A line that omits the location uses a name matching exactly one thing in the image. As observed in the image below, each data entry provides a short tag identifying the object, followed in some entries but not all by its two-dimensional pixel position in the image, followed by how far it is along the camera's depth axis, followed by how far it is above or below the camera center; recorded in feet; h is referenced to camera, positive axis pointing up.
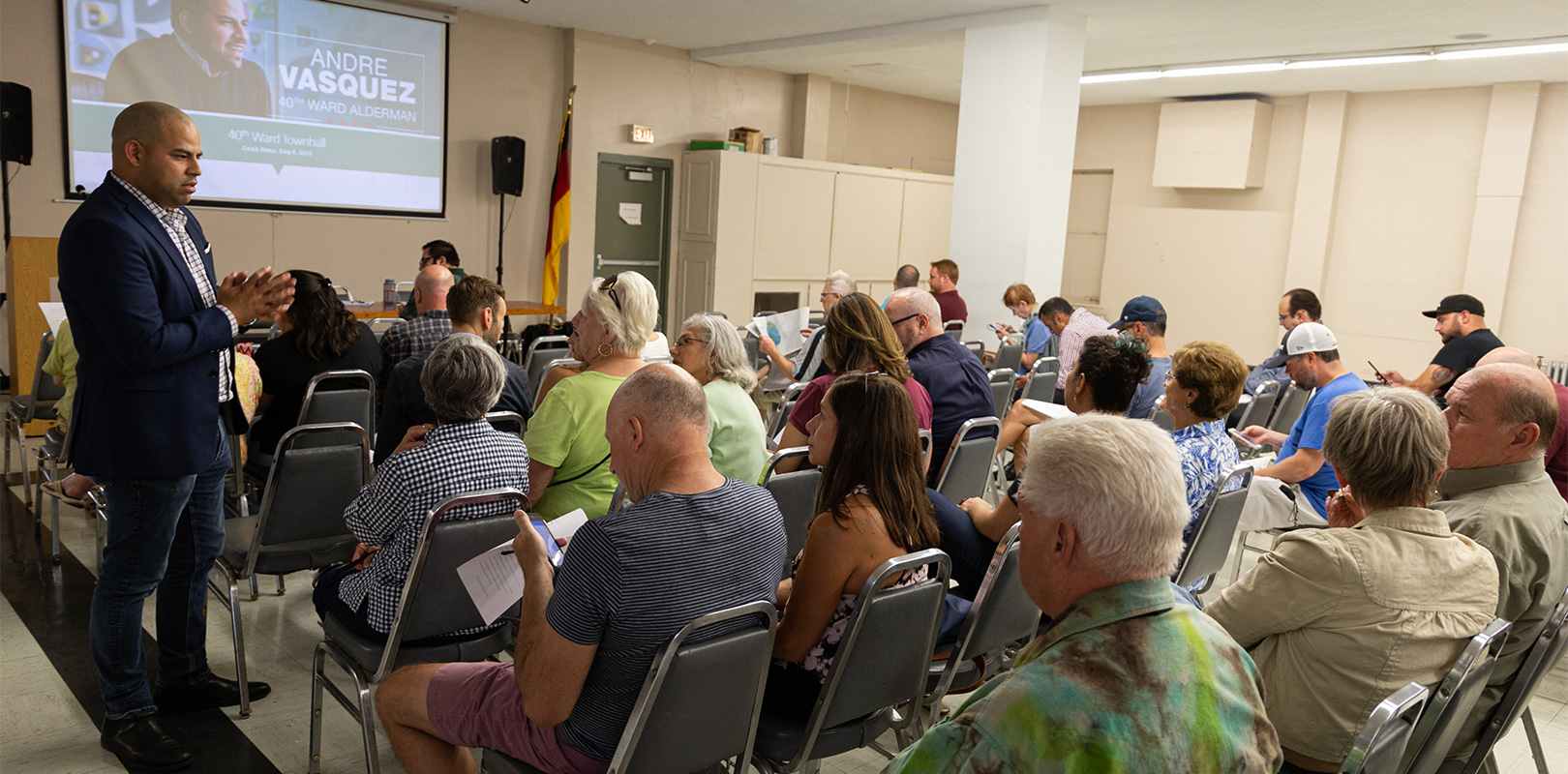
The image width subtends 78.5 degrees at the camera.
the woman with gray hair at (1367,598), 6.02 -1.96
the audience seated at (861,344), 12.32 -1.15
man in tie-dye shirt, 3.68 -1.52
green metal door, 33.73 +0.75
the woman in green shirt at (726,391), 10.33 -1.62
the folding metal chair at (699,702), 5.63 -2.80
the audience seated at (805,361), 17.54 -2.08
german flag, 31.22 +0.79
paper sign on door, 34.32 +0.91
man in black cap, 18.57 -0.94
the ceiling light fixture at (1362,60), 27.02 +6.99
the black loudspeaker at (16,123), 21.40 +1.66
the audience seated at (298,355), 12.14 -1.76
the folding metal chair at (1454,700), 5.74 -2.48
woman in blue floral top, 9.93 -1.35
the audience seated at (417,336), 13.93 -1.61
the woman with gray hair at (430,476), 7.48 -1.97
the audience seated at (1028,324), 23.44 -1.44
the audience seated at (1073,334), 20.85 -1.43
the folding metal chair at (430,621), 7.06 -3.05
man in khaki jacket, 7.50 -1.62
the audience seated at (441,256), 20.67 -0.66
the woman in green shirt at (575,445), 9.06 -1.98
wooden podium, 22.67 -2.26
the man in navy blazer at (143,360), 7.69 -1.26
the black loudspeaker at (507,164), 29.94 +2.06
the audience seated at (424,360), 10.27 -1.67
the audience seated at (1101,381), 8.90 -1.19
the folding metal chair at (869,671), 6.48 -2.93
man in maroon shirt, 26.84 -0.95
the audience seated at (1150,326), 17.16 -1.00
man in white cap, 12.49 -2.29
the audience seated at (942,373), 13.28 -1.57
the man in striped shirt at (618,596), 5.66 -2.15
